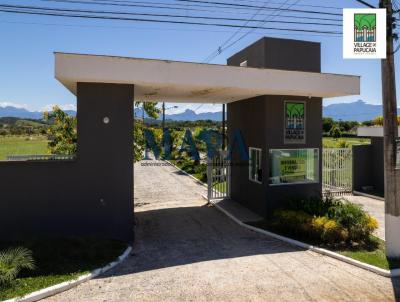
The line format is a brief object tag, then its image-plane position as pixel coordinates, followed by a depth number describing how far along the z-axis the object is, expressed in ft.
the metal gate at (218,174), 50.34
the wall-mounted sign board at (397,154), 27.99
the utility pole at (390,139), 27.66
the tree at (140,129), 51.55
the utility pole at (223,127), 70.57
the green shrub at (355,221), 32.81
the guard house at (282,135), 40.34
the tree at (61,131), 50.11
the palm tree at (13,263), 22.89
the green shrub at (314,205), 35.94
